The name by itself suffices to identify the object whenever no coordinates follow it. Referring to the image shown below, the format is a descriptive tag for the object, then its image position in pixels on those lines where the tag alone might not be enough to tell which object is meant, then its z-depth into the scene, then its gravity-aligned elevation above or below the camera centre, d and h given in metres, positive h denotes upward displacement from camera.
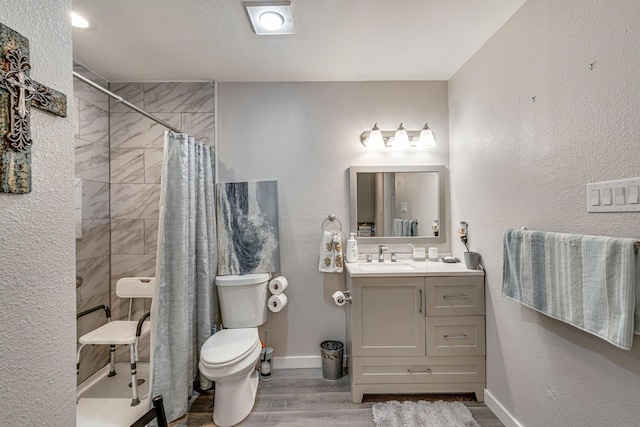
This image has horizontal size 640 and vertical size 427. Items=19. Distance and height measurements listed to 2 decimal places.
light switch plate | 1.01 +0.06
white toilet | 1.70 -0.83
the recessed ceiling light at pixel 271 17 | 1.52 +1.13
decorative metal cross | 0.66 +0.27
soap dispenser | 2.31 -0.29
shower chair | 1.85 -0.78
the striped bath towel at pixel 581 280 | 0.99 -0.28
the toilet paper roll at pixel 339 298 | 2.20 -0.64
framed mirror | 2.41 +0.07
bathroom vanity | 1.91 -0.79
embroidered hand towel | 2.28 -0.31
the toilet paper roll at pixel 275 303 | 2.22 -0.68
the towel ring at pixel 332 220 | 2.41 -0.04
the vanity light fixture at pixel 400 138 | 2.32 +0.63
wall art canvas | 2.31 -0.06
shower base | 1.77 -1.24
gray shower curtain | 1.73 -0.37
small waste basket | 2.21 -1.15
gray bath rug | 1.72 -1.26
